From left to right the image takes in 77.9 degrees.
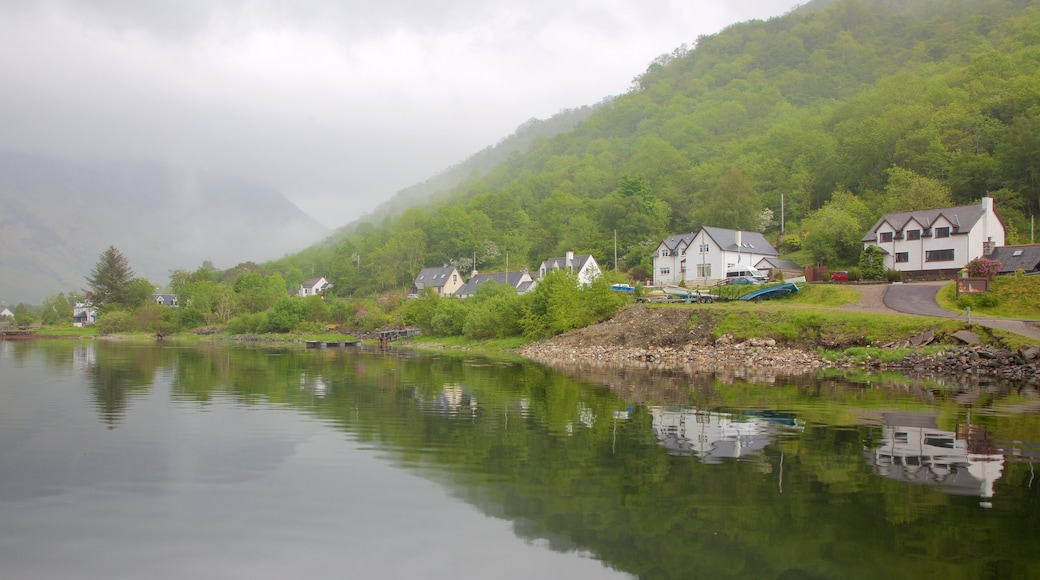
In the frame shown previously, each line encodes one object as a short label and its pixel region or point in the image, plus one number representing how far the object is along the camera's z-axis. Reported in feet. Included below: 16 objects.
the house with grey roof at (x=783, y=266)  223.51
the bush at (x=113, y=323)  372.58
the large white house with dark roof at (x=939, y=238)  184.75
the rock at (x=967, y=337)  114.02
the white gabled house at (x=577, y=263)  315.60
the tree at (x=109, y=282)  422.00
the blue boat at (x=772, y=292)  177.06
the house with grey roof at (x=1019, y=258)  159.33
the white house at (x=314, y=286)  491.31
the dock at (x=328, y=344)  259.80
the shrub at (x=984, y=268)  146.61
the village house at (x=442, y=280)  380.78
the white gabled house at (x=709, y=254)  235.61
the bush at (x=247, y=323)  346.33
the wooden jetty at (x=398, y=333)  273.95
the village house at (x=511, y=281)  325.42
